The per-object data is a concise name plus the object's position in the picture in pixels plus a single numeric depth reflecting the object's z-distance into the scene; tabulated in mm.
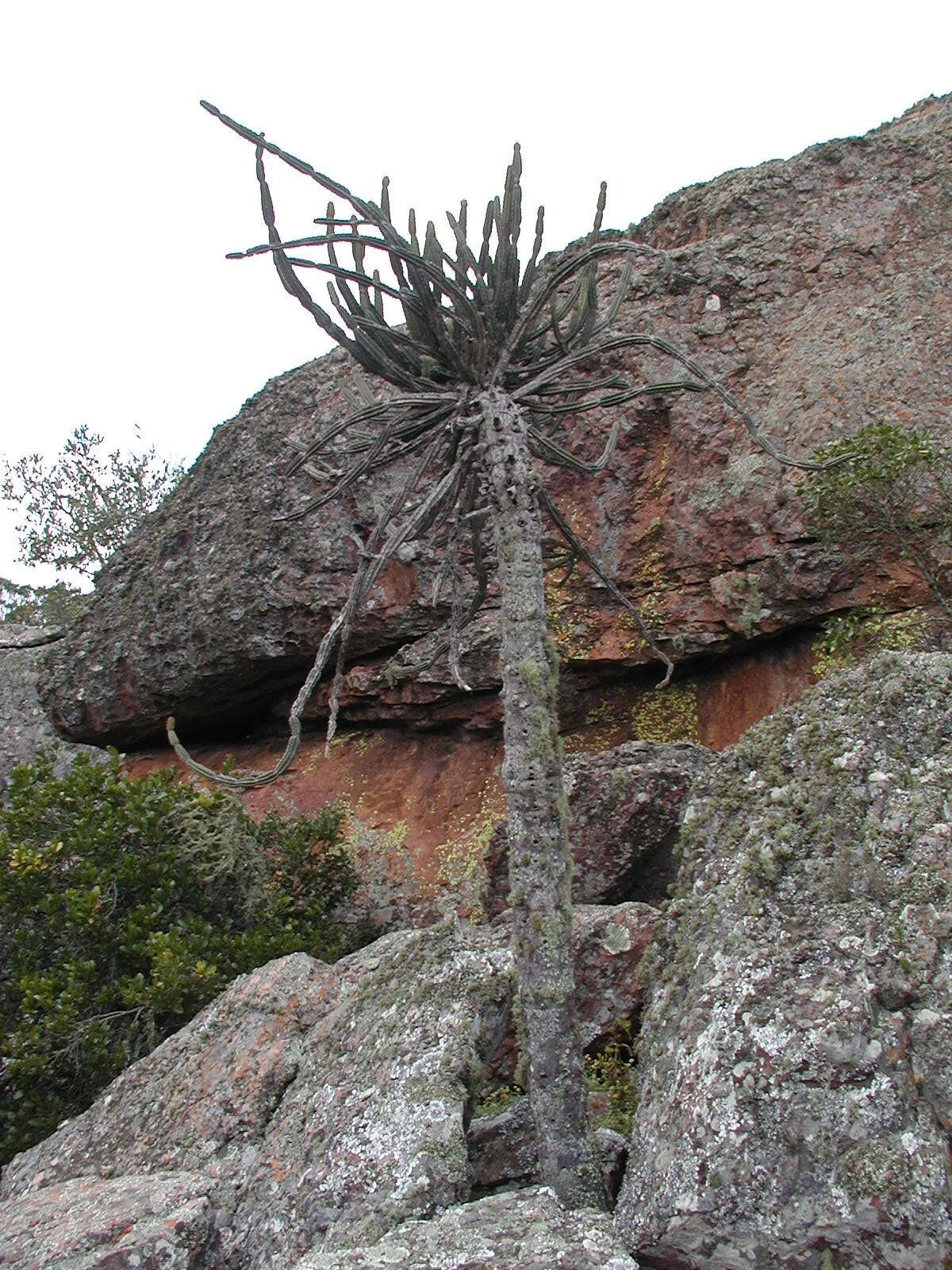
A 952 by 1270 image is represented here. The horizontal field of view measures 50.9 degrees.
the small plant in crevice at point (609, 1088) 4773
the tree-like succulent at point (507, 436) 4371
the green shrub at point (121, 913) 7238
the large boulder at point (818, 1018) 3102
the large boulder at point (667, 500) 8859
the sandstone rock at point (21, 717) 15906
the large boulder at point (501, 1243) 3176
